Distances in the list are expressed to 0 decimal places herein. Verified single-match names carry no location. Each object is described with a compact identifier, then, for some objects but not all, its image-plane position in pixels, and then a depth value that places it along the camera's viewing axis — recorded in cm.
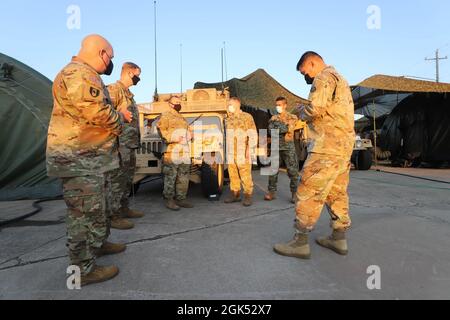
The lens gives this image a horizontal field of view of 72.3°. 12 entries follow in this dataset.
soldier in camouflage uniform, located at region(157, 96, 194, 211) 459
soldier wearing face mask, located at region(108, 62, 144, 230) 359
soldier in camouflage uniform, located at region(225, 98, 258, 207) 494
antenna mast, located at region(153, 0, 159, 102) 680
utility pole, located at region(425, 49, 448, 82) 3891
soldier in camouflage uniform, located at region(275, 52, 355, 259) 263
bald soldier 213
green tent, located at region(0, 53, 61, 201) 614
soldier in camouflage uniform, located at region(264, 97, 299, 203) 504
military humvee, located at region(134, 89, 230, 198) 516
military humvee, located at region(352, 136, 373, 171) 1092
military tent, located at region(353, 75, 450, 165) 1031
